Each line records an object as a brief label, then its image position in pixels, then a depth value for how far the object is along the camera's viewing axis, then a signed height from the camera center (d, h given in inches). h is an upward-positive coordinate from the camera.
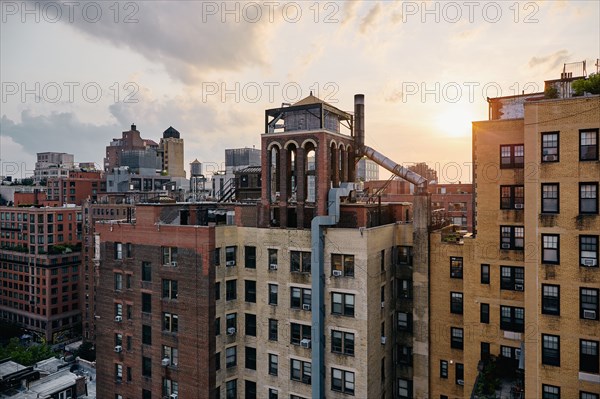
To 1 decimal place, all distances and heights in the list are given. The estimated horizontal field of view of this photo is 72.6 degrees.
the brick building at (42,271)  4384.8 -812.0
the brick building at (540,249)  1132.5 -168.4
